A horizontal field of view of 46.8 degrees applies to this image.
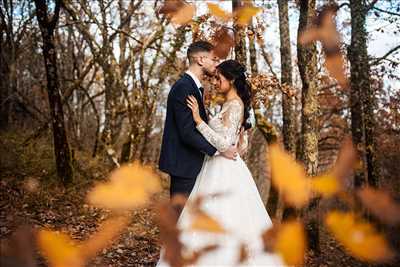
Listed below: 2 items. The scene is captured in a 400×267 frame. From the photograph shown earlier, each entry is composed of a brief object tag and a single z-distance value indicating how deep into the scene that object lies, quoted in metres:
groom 4.31
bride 4.13
